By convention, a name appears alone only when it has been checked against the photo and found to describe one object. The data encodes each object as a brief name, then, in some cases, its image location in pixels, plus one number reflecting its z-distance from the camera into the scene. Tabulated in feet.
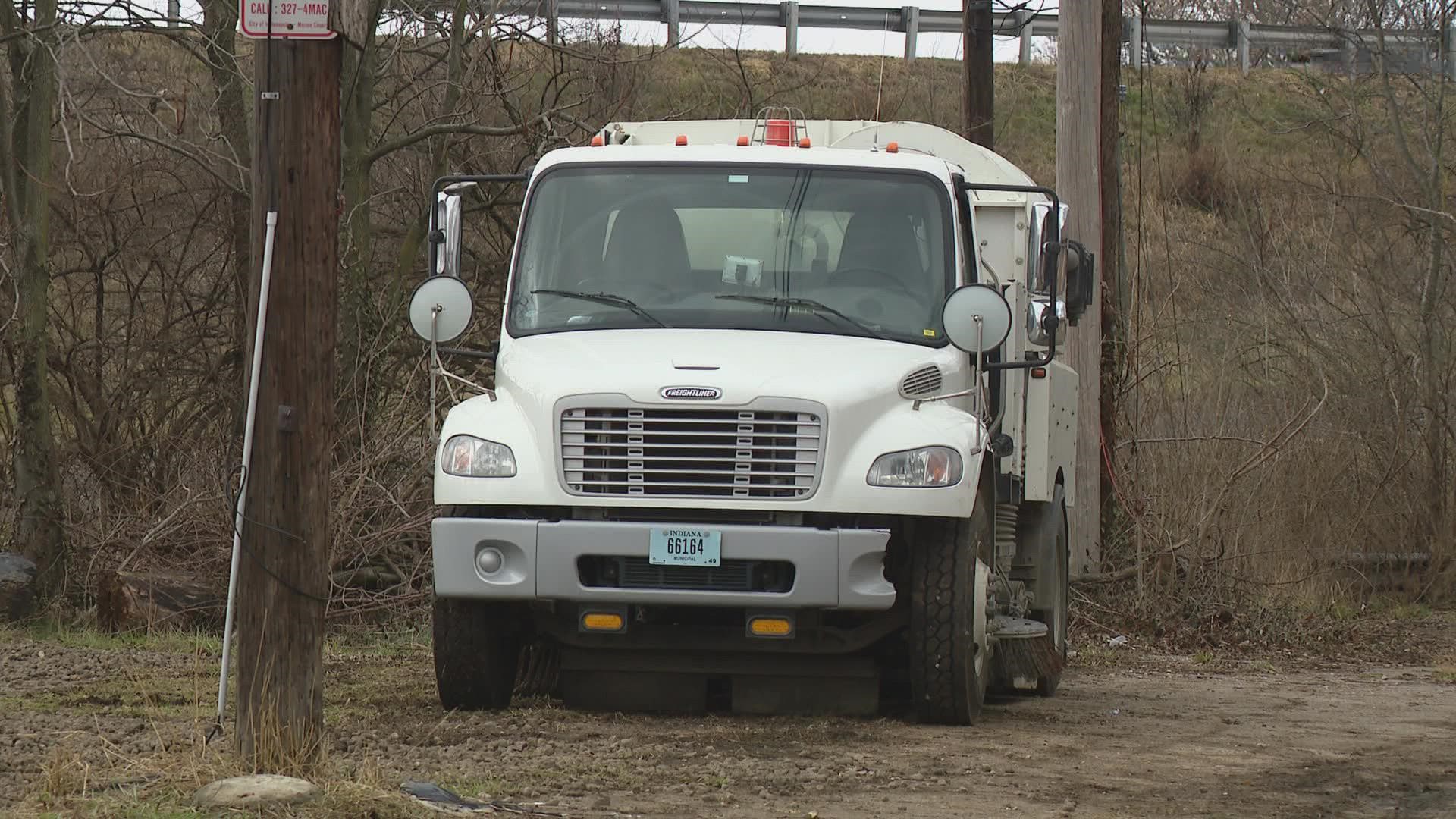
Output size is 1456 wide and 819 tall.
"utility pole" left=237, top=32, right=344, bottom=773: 45.01
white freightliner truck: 56.34
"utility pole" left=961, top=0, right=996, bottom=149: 117.80
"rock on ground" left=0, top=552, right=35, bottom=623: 84.99
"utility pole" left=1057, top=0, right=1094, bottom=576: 100.01
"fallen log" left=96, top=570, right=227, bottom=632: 81.82
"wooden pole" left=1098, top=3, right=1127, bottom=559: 104.99
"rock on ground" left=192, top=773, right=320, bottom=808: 40.96
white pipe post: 44.57
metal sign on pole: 44.55
